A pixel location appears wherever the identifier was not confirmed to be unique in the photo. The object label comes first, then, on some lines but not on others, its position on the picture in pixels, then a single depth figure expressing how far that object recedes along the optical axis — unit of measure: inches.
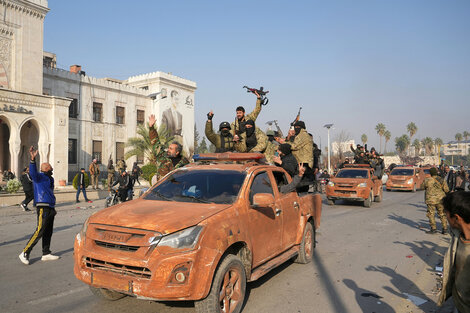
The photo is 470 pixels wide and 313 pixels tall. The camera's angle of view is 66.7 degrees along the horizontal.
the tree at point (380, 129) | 4015.8
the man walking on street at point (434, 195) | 386.3
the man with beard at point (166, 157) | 289.1
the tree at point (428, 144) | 4864.7
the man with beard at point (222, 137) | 298.2
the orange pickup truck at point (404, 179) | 1018.7
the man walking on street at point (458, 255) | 95.7
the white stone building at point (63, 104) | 950.4
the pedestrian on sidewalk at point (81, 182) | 684.7
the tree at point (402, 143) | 4446.4
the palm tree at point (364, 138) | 4276.6
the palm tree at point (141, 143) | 1203.2
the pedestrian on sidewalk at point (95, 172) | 919.0
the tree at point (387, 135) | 4015.8
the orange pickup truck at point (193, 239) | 137.2
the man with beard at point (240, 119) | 319.3
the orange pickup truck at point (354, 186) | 629.9
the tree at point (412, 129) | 4360.2
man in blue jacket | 255.3
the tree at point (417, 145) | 4552.2
